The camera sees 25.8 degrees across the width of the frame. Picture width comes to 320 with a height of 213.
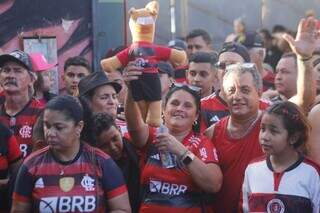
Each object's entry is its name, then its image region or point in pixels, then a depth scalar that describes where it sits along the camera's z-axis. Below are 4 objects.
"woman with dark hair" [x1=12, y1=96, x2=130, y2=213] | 3.95
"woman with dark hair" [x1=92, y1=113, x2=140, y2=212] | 4.55
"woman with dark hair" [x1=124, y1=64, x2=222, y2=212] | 4.21
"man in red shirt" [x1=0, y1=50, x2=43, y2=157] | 5.12
